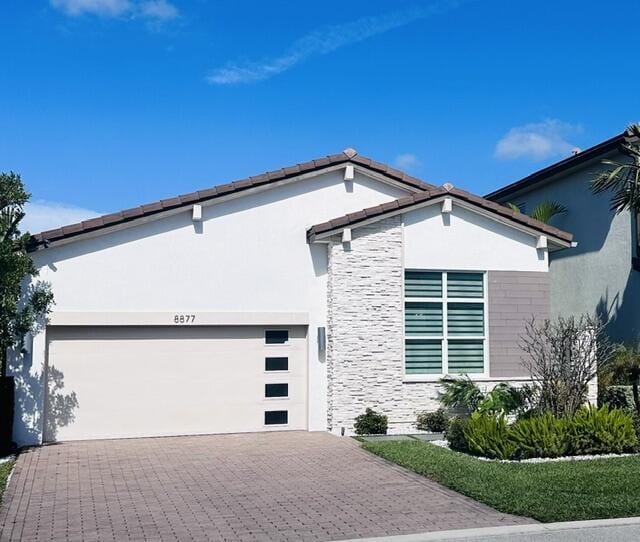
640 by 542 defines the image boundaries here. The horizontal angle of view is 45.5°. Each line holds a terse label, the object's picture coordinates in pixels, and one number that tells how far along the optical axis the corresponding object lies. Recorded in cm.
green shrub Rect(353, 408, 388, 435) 1553
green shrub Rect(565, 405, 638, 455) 1300
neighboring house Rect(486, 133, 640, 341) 2061
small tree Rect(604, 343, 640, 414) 1758
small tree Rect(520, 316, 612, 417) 1409
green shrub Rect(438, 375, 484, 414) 1583
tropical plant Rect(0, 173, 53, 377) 1347
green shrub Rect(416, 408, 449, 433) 1576
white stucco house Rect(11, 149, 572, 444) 1513
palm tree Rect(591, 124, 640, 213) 1720
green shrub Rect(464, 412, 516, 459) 1266
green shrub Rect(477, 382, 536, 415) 1528
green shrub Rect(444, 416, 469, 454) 1354
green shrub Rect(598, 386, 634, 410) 1706
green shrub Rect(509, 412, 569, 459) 1268
